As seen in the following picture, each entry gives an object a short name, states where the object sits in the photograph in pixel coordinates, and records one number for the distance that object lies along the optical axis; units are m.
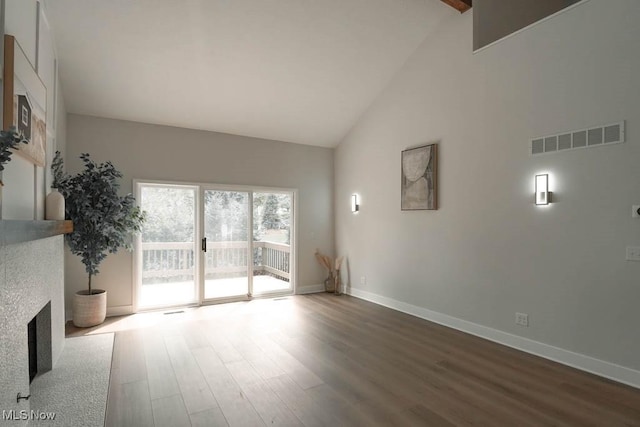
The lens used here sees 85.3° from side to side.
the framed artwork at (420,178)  4.81
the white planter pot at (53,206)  3.15
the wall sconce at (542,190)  3.57
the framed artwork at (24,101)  2.05
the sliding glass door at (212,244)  5.44
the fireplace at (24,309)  1.90
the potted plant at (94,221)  4.23
